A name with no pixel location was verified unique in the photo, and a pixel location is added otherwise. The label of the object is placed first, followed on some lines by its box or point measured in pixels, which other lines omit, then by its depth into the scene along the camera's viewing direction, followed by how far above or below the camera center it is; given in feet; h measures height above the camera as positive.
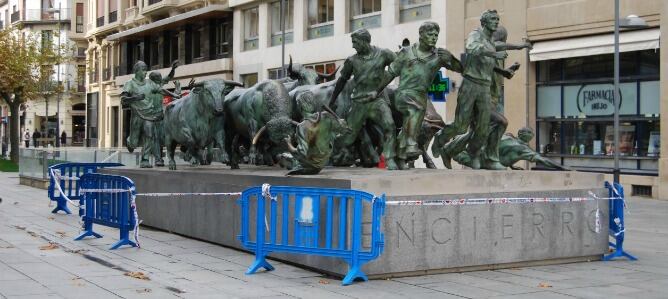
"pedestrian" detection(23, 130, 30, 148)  238.89 +1.51
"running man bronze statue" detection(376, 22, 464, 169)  39.34 +3.17
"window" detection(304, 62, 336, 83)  124.26 +11.10
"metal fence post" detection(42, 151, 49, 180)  95.61 -2.02
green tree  145.79 +12.57
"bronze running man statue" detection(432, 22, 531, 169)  41.86 +1.22
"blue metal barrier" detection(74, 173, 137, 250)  42.63 -2.86
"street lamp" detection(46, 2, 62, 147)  257.14 +6.38
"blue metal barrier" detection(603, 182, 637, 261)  40.06 -3.21
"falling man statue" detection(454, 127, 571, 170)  45.37 -0.26
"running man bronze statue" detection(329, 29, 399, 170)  40.22 +2.61
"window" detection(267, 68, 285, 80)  136.87 +11.18
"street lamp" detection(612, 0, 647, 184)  75.31 +8.69
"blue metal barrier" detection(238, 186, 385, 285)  31.73 -2.89
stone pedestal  33.50 -2.96
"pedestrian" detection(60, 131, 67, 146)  254.92 +1.66
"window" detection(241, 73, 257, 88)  146.41 +10.95
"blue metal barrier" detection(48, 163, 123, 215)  65.46 -2.52
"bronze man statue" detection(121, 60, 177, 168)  56.65 +2.16
